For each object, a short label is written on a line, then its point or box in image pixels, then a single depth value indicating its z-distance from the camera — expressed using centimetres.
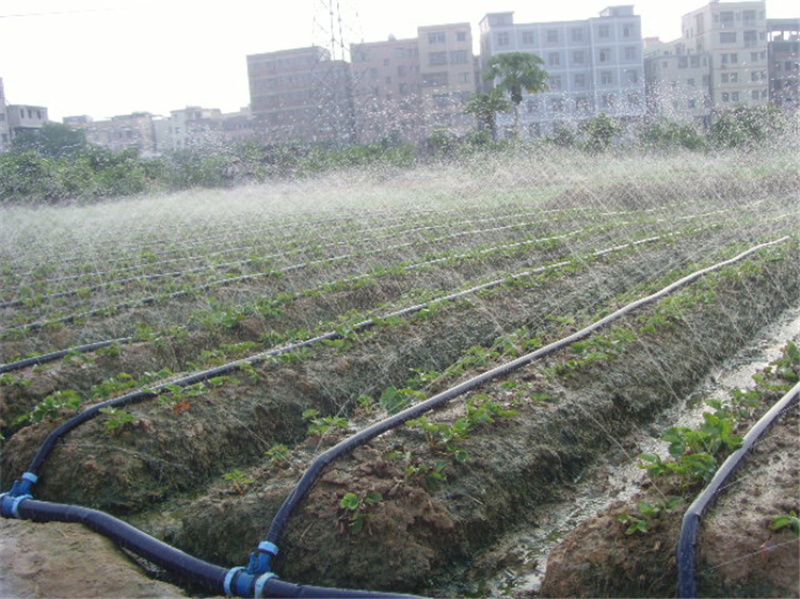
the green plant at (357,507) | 369
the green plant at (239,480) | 433
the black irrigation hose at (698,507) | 288
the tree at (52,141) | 2547
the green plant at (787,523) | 291
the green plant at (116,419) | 488
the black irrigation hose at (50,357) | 659
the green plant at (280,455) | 453
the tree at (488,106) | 3212
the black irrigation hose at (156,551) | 338
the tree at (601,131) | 2944
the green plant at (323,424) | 462
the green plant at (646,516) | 322
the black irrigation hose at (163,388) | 486
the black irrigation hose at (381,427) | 380
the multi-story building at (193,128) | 4300
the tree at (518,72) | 3039
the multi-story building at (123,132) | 3878
